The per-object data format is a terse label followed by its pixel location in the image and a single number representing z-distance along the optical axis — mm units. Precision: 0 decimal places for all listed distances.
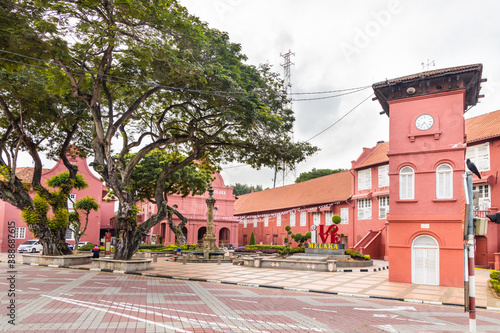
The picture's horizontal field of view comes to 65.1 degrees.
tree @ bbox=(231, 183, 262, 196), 79538
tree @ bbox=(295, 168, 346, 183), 54562
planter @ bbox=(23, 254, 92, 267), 20609
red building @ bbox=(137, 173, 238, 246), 42750
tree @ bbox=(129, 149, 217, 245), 31203
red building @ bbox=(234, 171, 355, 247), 34969
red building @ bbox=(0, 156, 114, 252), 34844
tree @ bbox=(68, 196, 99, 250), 29156
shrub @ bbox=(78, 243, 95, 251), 34075
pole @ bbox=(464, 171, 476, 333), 6973
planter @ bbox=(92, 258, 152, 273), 17923
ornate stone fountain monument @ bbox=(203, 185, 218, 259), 27044
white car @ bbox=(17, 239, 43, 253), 33562
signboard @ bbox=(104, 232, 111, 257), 30453
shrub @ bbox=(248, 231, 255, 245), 43200
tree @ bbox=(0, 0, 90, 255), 17605
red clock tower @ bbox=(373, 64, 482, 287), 15219
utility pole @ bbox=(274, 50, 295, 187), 44594
